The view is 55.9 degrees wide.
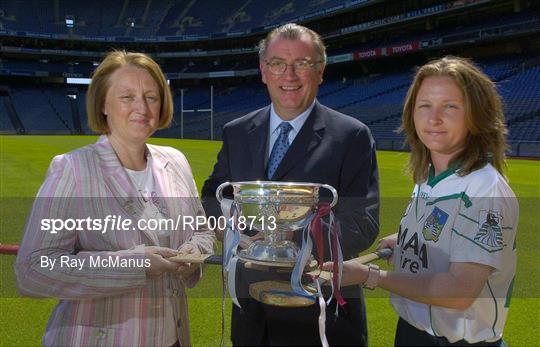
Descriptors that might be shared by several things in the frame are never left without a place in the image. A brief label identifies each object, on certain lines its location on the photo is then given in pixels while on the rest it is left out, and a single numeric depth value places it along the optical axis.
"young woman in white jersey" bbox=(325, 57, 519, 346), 1.60
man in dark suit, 2.18
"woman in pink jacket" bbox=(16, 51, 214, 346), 1.78
